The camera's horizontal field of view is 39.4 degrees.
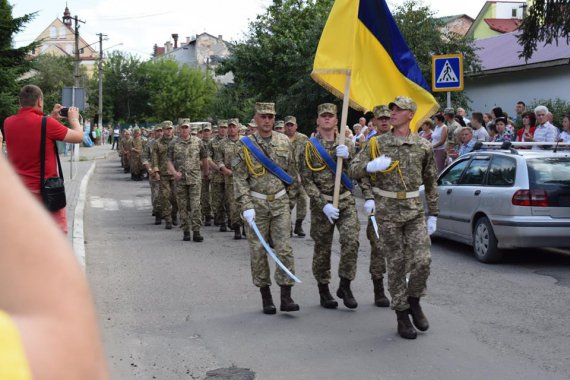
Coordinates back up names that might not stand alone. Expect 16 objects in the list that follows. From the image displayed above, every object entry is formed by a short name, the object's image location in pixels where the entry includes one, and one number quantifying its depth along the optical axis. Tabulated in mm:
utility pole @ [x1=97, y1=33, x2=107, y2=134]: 67212
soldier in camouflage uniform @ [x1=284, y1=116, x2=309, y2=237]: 13352
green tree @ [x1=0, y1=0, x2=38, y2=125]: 36438
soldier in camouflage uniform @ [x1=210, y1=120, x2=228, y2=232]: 14781
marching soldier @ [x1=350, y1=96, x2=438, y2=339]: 6812
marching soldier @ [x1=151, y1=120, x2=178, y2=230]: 15169
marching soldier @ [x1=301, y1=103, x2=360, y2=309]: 7828
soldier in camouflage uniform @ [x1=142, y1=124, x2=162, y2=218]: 15734
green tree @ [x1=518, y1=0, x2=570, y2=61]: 14930
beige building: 129000
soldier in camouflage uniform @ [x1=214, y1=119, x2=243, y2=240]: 14648
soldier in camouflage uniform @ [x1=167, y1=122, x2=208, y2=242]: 13188
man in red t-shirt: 6930
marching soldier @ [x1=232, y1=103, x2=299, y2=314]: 7734
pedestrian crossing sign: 14672
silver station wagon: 9773
